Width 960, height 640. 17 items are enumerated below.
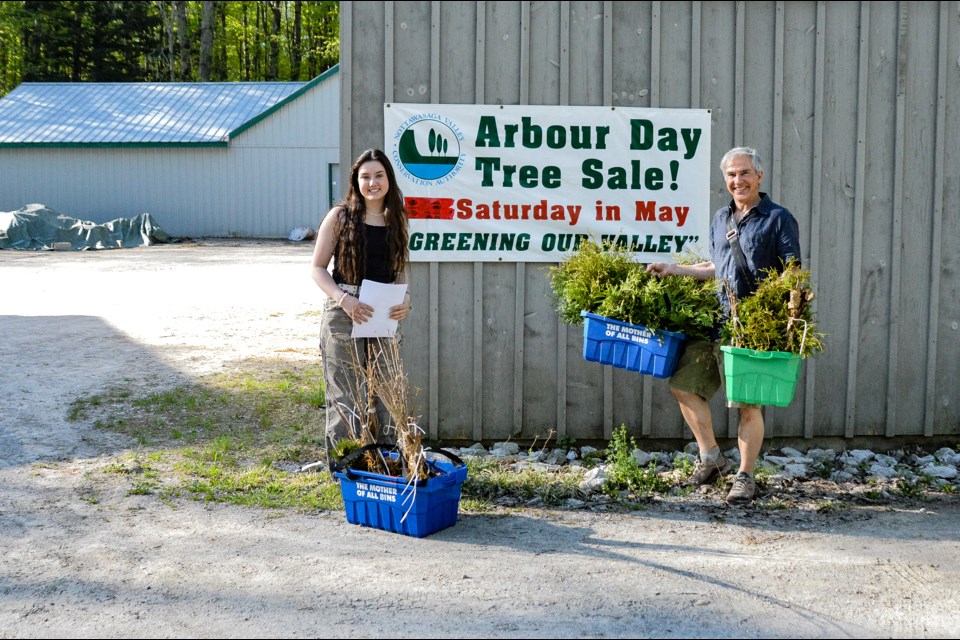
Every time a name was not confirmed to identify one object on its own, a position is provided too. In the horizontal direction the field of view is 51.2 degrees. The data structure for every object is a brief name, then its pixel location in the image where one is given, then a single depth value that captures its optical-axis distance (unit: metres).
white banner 7.00
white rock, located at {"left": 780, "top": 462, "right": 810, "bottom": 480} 6.62
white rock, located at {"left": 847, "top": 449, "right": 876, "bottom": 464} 7.10
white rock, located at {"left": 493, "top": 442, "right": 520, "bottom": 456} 7.03
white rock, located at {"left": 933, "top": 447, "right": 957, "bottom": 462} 7.11
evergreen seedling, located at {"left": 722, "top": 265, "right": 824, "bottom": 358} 5.37
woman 5.84
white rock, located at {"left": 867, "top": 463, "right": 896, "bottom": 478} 6.69
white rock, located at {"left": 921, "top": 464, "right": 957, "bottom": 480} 6.66
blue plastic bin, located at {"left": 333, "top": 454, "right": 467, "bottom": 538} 5.15
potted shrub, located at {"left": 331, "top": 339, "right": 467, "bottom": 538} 5.16
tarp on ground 25.38
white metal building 28.70
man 5.65
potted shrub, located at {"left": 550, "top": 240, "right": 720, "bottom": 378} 5.82
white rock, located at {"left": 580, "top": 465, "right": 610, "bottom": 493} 6.15
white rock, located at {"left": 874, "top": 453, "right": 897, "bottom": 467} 6.99
